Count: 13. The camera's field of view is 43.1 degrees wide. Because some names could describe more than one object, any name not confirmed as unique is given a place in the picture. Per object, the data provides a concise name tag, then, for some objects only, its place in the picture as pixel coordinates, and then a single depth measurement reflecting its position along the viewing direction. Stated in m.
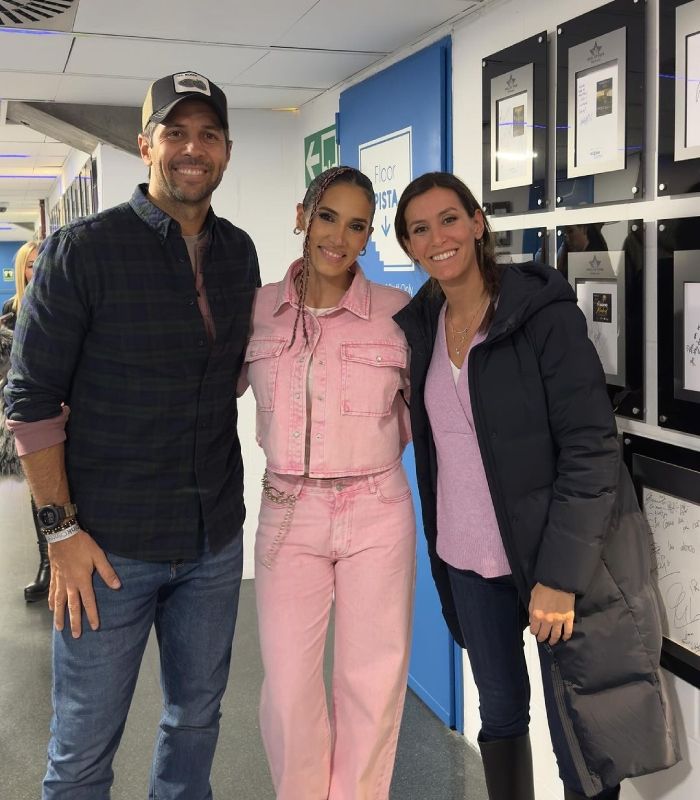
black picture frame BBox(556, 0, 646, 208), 1.83
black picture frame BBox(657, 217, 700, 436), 1.75
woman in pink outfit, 2.00
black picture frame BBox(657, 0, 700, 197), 1.72
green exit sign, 3.84
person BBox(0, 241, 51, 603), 4.22
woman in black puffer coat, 1.73
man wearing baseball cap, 1.82
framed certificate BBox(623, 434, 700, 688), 1.83
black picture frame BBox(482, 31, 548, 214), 2.19
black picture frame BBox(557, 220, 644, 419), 1.90
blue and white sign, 3.05
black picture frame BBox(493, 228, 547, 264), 2.26
